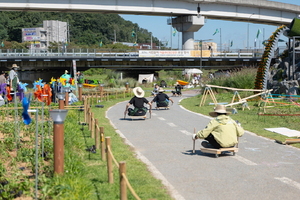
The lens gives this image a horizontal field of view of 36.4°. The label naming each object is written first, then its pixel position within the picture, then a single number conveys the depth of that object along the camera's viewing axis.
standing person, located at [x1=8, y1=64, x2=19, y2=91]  19.26
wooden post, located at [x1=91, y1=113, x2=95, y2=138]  12.88
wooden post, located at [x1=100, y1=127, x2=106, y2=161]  9.52
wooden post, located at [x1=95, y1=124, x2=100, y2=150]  10.75
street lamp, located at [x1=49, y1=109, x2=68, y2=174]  6.83
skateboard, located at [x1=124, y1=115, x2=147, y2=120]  17.32
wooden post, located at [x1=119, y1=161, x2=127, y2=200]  5.77
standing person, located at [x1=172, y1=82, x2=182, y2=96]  35.34
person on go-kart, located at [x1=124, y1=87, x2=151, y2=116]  17.30
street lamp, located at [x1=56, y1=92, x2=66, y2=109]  14.49
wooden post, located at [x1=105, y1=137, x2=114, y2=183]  7.46
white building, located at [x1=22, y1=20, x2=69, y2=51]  130.38
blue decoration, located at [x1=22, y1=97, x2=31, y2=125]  6.76
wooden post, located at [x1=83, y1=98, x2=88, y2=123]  16.20
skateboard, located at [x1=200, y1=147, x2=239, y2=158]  9.67
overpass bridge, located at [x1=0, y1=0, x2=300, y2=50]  56.75
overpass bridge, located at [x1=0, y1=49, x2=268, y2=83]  56.66
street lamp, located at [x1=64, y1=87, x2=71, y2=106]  20.69
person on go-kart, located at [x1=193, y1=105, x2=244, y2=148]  9.74
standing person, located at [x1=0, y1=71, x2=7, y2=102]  19.98
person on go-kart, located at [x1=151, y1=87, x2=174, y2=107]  21.80
